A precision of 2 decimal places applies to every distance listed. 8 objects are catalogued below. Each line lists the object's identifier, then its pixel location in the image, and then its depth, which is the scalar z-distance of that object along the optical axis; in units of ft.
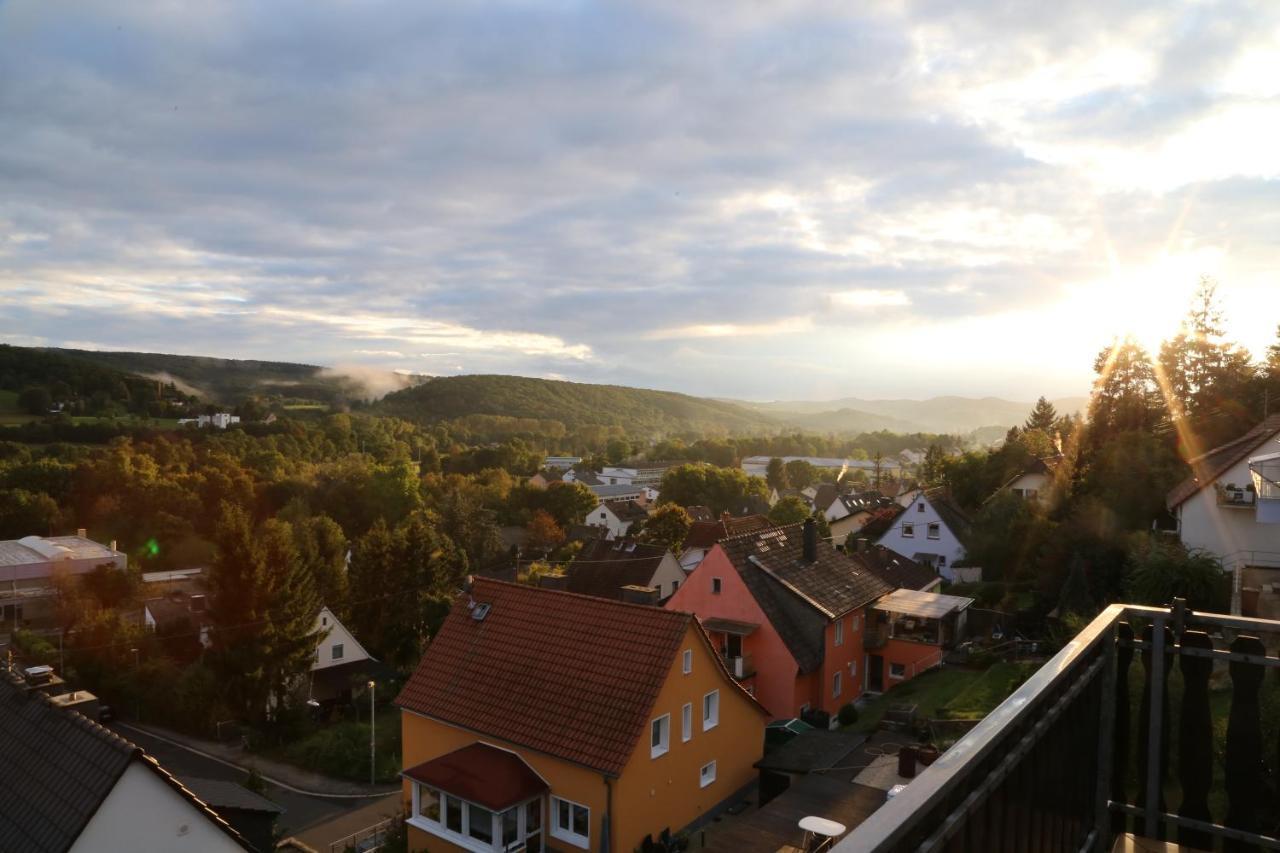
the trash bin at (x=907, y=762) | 51.93
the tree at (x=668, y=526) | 177.58
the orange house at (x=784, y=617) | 76.48
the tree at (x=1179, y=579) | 62.39
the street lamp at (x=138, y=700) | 98.58
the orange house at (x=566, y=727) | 49.75
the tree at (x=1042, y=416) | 210.18
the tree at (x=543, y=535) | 192.95
